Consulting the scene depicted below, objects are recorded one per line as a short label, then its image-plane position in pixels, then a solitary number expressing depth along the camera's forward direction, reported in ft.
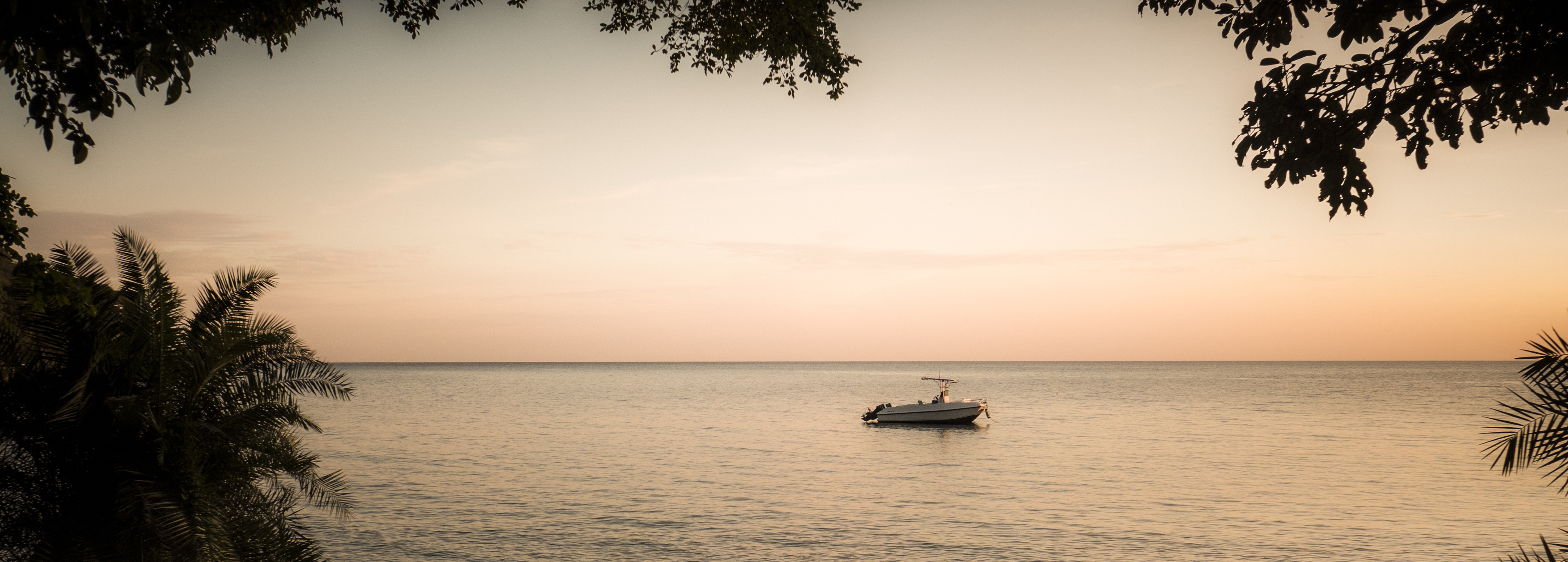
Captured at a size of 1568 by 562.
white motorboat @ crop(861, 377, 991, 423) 192.13
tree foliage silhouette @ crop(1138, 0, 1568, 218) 21.80
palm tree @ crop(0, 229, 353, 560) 33.86
